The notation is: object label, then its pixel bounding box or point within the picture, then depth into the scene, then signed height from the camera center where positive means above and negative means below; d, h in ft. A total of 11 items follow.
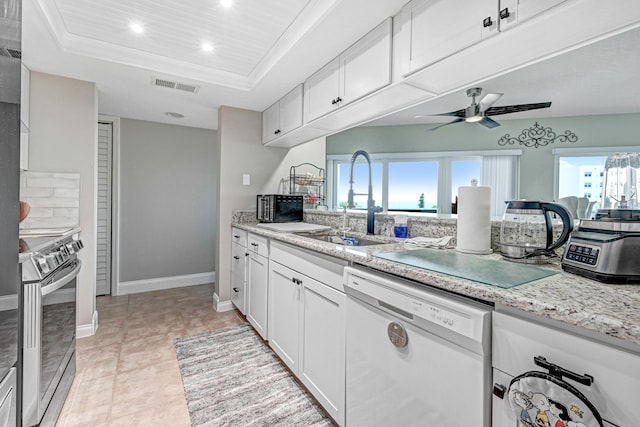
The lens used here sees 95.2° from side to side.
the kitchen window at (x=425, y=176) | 15.56 +1.92
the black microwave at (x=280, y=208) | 9.43 -0.03
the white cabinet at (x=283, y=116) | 8.45 +2.91
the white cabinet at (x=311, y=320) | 4.58 -2.07
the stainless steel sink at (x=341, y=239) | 6.22 -0.70
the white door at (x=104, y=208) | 11.41 -0.15
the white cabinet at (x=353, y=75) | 5.36 +2.86
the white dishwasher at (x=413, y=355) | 2.63 -1.58
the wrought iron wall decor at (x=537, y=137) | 13.58 +3.66
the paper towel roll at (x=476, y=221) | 4.29 -0.16
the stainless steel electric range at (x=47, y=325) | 4.19 -1.97
